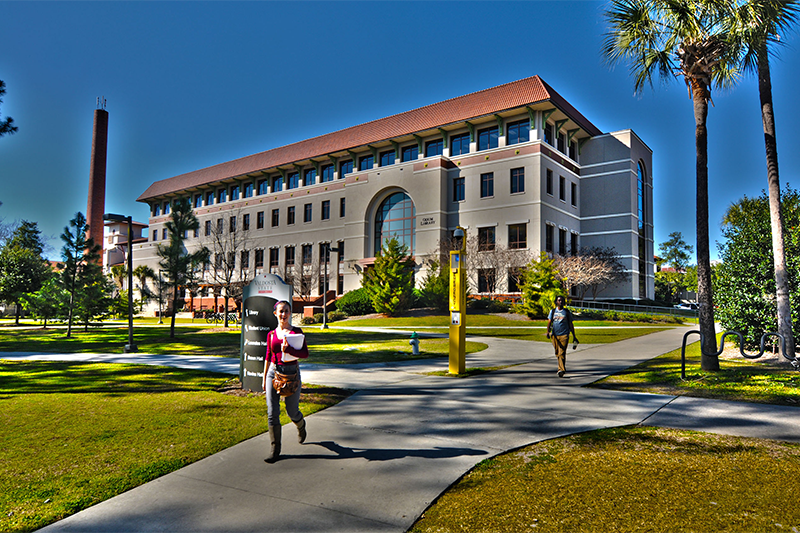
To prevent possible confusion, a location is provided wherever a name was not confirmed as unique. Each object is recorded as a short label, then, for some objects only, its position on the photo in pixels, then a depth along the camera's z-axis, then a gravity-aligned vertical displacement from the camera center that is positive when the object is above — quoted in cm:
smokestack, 6275 +1527
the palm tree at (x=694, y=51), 1180 +635
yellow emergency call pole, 1168 -34
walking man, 1140 -63
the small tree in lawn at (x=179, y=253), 2430 +218
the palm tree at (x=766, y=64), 1159 +607
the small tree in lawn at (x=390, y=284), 3619 +111
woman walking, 551 -83
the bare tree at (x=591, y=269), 4094 +265
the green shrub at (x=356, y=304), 3941 -43
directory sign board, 880 -37
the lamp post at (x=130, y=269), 1722 +100
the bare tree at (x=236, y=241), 5998 +691
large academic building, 4434 +1106
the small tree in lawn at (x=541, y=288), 3123 +78
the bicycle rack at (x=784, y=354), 1044 -117
